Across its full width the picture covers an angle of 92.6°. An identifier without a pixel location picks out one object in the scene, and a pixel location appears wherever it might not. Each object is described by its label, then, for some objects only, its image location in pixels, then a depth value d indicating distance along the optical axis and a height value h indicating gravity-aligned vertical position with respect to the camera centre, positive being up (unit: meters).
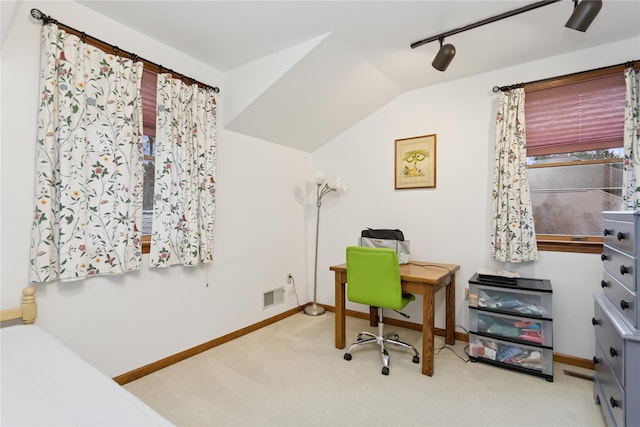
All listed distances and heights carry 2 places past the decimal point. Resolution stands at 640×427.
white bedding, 0.91 -0.61
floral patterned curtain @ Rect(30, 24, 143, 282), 1.75 +0.32
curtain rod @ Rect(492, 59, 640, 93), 2.23 +1.18
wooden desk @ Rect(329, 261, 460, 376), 2.30 -0.59
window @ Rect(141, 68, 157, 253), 2.32 +0.55
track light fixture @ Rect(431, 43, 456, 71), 2.05 +1.11
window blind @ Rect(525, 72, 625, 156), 2.37 +0.86
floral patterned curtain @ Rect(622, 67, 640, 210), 2.16 +0.59
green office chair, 2.36 -0.52
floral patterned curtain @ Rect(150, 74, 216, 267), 2.31 +0.33
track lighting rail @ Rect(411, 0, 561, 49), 1.93 +1.35
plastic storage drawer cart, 2.26 -0.81
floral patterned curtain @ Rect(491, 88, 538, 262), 2.55 +0.25
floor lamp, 3.53 +0.28
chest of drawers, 1.38 -0.52
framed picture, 3.14 +0.60
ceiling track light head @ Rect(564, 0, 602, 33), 1.54 +1.07
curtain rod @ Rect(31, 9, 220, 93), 1.74 +1.12
